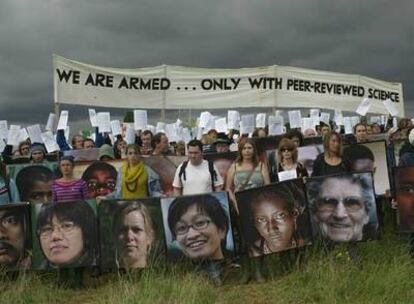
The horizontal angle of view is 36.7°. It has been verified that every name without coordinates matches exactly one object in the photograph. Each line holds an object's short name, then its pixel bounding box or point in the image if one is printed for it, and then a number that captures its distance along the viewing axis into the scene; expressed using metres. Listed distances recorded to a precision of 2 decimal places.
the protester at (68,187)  7.66
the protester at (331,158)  7.62
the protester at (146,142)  10.66
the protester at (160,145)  10.46
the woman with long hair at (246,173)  7.62
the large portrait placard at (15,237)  7.37
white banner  13.50
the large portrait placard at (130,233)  7.24
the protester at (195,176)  7.65
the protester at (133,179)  7.99
